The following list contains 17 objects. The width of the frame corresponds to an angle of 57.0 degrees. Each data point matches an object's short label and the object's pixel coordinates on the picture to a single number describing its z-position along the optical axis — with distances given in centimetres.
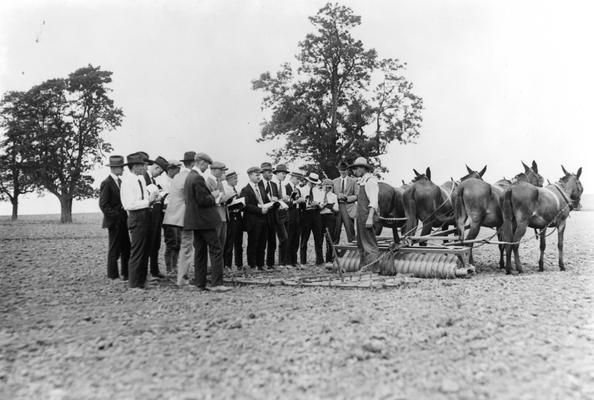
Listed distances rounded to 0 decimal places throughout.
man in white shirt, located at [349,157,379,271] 1005
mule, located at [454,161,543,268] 1159
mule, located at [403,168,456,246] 1276
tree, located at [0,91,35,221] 3941
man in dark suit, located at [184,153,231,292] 851
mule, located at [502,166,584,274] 1128
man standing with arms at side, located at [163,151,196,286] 938
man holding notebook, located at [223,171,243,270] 1181
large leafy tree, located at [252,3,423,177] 3017
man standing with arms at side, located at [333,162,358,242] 1191
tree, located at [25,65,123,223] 3922
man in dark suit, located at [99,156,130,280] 948
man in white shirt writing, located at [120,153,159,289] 861
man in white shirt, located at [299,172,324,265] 1296
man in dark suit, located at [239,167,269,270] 1188
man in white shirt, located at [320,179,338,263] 1302
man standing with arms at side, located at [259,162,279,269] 1228
